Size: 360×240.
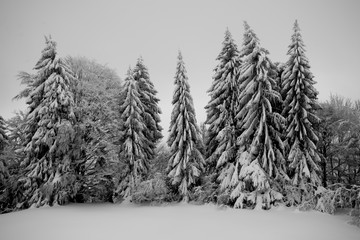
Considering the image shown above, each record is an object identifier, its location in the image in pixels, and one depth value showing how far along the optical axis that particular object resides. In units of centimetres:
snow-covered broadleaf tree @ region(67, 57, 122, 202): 1912
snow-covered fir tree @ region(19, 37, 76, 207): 1731
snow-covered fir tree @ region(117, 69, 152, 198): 2122
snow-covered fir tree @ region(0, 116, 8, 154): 2033
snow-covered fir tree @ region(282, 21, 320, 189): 1745
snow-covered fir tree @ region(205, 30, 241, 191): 1920
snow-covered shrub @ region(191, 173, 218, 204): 1945
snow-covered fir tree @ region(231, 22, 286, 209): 1595
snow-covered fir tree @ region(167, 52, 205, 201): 2089
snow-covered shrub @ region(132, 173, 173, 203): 1977
